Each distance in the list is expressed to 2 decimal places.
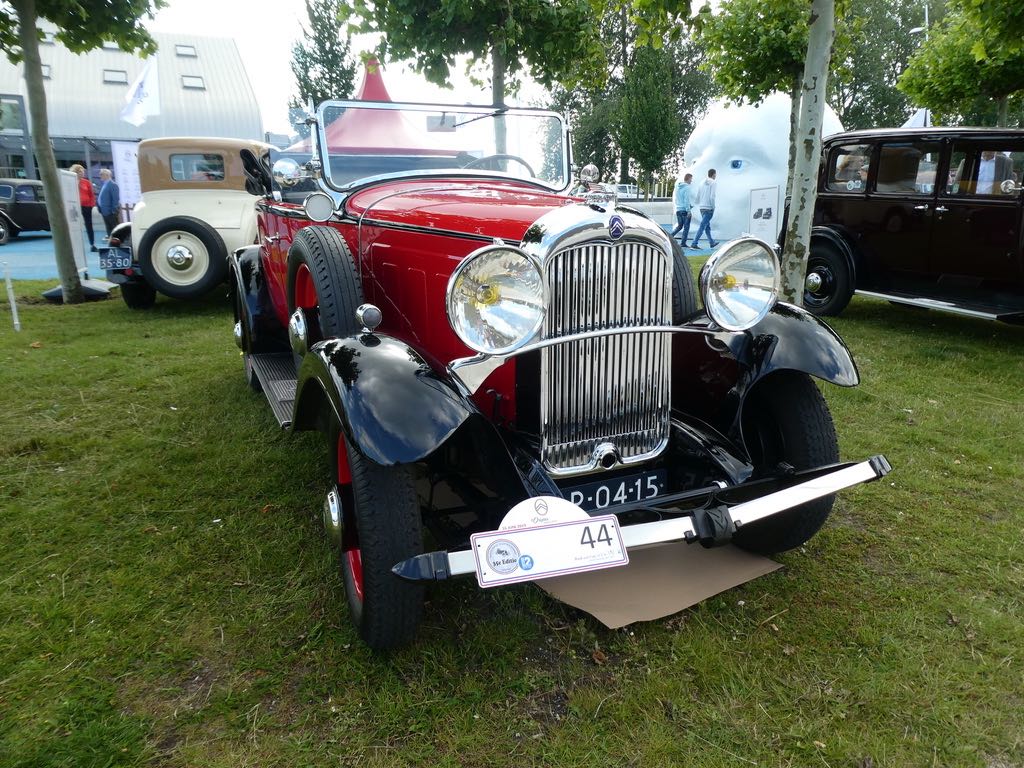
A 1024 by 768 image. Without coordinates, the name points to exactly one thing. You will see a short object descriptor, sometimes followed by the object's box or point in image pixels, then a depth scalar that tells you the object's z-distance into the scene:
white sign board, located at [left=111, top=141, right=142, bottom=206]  12.50
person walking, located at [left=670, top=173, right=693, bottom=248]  13.73
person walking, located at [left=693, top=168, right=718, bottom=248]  12.98
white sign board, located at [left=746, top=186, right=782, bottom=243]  9.52
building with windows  20.59
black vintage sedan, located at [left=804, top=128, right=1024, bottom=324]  5.70
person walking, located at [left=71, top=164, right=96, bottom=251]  12.73
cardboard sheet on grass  2.25
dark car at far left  14.27
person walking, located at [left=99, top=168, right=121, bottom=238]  11.59
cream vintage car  6.83
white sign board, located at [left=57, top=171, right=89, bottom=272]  7.75
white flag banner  11.17
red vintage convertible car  1.85
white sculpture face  14.89
